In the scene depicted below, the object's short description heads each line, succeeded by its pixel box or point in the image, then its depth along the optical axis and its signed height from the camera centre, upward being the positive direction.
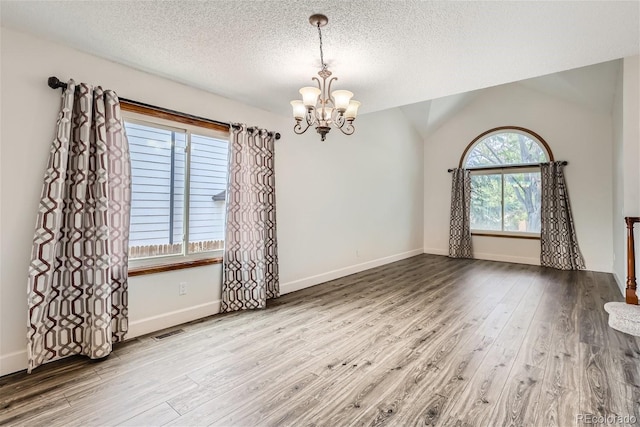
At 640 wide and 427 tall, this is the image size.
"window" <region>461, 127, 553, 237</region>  6.35 +0.92
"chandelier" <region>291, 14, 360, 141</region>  2.40 +0.91
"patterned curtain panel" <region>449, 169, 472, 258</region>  6.91 +0.12
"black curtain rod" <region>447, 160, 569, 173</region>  5.88 +1.18
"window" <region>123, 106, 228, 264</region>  2.82 +0.28
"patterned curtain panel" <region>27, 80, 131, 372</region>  2.20 -0.17
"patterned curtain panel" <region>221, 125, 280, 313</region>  3.43 -0.05
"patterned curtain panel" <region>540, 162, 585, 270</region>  5.77 -0.05
